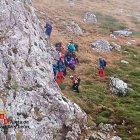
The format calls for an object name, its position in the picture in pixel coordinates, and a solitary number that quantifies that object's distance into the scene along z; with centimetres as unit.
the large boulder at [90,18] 8396
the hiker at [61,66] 4650
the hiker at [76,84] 4425
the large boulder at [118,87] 4669
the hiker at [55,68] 4428
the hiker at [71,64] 5112
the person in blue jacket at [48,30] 5887
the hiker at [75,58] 5339
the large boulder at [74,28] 7149
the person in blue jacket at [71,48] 5472
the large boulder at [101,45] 6410
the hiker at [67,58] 5118
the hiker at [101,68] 5162
